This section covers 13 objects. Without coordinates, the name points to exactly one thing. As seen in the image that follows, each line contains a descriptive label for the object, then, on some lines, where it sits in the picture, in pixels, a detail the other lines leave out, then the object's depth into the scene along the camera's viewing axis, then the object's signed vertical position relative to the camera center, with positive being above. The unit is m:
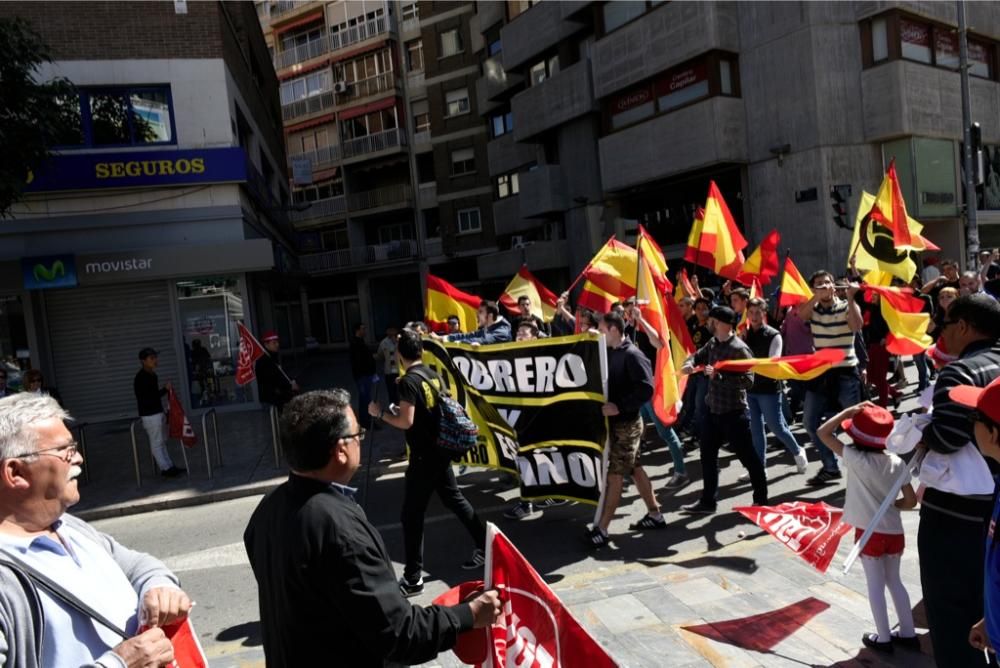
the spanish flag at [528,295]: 11.80 +0.01
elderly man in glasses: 1.86 -0.64
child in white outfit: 3.83 -1.33
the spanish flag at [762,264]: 11.01 +0.13
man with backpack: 5.34 -1.14
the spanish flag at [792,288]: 9.13 -0.25
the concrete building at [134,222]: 15.02 +2.41
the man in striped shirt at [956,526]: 2.97 -1.16
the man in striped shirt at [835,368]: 7.28 -1.00
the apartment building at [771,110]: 19.36 +4.61
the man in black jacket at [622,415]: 5.92 -1.06
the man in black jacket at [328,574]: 2.15 -0.78
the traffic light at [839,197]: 14.23 +1.30
